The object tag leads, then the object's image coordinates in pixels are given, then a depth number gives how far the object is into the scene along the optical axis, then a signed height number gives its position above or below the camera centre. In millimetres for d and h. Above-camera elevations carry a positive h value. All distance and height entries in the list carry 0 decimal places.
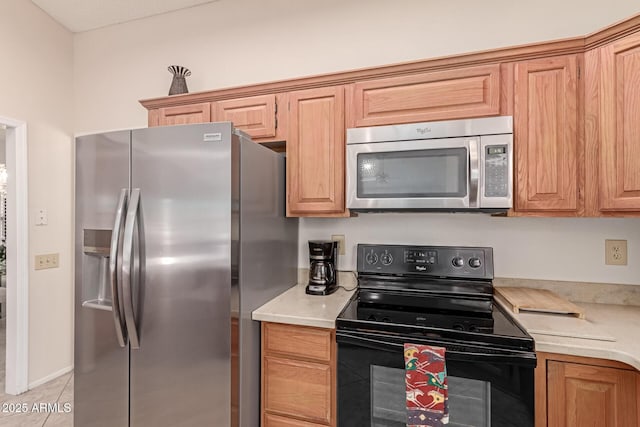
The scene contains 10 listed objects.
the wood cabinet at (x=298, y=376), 1459 -761
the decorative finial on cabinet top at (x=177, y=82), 2232 +916
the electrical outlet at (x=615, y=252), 1664 -209
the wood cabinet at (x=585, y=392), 1126 -653
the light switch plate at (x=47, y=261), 2547 -381
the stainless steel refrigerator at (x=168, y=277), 1417 -293
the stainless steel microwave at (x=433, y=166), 1512 +231
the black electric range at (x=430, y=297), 1301 -465
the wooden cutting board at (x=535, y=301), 1435 -425
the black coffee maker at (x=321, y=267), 1888 -327
